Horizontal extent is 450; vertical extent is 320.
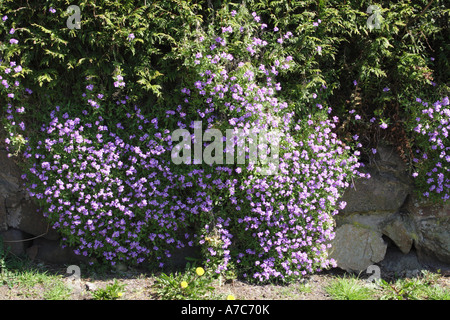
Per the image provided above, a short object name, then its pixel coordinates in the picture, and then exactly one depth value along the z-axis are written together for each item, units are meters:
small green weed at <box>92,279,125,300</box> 3.57
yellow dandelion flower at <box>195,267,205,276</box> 3.70
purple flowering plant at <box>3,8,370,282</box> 3.77
